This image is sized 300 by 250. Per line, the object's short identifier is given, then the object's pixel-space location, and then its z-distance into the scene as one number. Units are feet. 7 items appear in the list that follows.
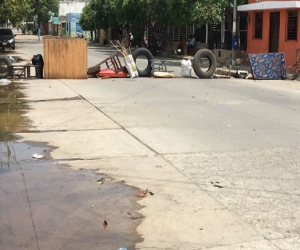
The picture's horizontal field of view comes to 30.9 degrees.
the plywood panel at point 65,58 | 66.95
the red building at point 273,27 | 84.94
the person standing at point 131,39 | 170.74
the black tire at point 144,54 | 71.91
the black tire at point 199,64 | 71.46
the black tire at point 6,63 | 66.18
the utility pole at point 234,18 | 94.39
